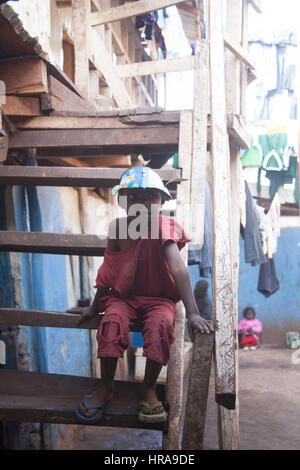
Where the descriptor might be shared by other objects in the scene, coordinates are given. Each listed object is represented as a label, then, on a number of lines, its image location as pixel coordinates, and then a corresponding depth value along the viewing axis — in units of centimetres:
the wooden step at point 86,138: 319
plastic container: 1124
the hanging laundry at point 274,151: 856
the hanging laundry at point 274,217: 760
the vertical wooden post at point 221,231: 178
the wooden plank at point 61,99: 318
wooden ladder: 203
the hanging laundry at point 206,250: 491
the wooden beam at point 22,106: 311
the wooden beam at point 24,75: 301
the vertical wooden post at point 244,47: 460
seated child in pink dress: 1121
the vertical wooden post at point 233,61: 421
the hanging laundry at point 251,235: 607
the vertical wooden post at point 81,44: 404
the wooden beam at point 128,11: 416
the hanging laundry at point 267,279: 995
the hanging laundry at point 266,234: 676
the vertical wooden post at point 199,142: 292
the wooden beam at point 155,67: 471
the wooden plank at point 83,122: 318
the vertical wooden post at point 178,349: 212
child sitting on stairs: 205
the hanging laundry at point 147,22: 698
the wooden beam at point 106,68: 425
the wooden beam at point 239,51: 384
